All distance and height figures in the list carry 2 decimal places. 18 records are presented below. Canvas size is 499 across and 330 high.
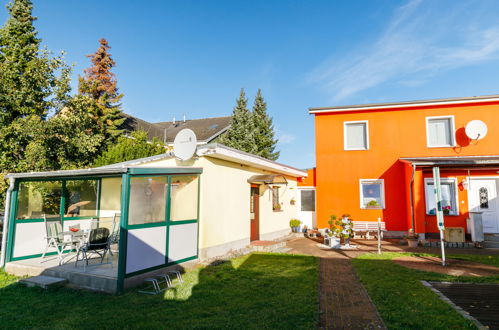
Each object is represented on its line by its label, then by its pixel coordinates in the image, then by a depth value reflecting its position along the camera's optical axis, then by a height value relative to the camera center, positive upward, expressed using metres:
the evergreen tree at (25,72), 11.02 +4.97
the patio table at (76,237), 7.21 -1.07
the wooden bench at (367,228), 13.43 -1.32
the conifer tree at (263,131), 25.45 +6.15
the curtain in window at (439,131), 13.78 +3.32
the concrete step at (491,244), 10.49 -1.58
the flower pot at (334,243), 11.02 -1.66
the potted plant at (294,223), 15.09 -1.25
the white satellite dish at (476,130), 12.97 +3.19
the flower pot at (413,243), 10.79 -1.59
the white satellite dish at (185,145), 7.87 +1.48
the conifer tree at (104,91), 19.31 +7.66
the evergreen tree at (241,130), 23.97 +5.81
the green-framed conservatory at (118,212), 5.93 -0.41
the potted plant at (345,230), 10.97 -1.17
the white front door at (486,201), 11.78 -0.01
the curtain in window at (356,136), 14.64 +3.26
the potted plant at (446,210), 11.98 -0.39
